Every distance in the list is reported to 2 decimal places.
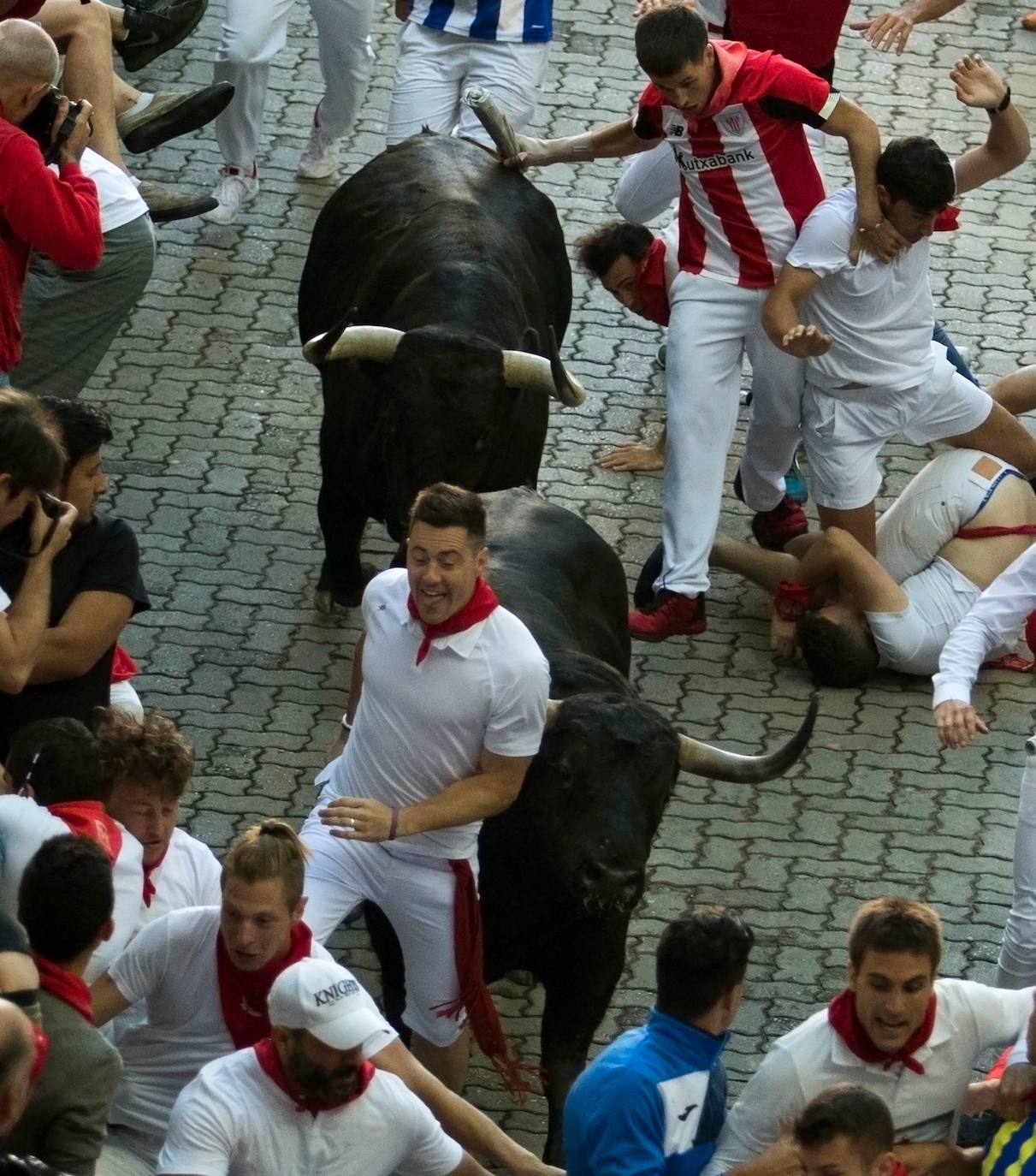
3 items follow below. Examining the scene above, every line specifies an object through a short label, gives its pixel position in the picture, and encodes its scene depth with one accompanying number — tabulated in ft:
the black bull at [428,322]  60.70
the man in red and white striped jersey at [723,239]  60.85
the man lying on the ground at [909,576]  62.23
